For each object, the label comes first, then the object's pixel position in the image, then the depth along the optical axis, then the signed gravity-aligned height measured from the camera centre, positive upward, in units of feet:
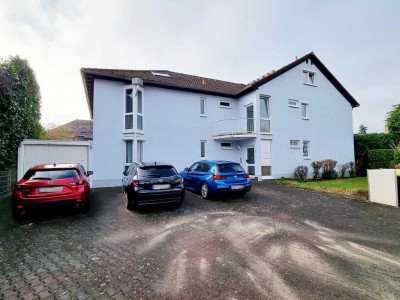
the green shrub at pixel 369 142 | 62.13 +4.31
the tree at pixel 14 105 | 30.30 +8.94
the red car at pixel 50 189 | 20.17 -2.58
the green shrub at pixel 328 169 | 53.88 -2.99
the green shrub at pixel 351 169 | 59.31 -3.38
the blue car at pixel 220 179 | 28.91 -2.70
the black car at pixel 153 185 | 23.09 -2.75
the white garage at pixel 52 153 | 37.06 +1.63
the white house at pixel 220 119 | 44.96 +9.69
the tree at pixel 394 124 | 42.42 +6.46
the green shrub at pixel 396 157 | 34.42 -0.17
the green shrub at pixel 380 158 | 56.31 -0.47
